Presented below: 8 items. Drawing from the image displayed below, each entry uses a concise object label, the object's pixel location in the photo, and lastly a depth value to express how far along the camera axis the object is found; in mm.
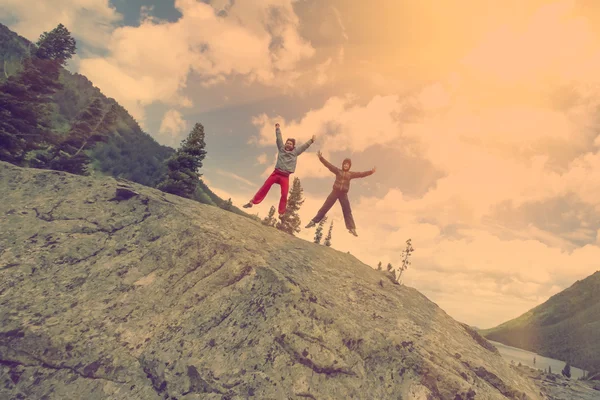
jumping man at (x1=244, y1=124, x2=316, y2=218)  11312
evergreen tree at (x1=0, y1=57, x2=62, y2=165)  24078
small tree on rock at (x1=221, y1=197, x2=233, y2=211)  62038
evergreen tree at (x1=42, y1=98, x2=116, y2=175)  35125
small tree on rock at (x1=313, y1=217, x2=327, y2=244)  66050
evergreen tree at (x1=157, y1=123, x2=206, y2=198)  34750
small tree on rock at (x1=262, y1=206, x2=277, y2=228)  59738
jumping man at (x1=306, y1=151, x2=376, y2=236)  12188
